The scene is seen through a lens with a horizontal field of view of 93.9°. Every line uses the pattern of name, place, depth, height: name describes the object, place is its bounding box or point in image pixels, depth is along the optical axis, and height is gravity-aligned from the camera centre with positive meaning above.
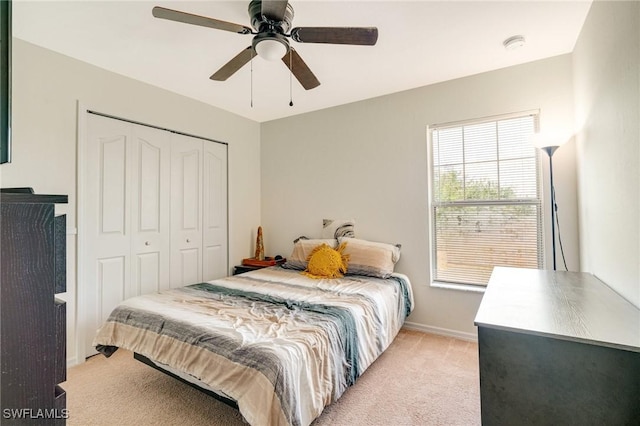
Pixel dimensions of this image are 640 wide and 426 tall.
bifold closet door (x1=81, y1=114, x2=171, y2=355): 2.71 +0.07
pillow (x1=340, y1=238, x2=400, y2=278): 3.12 -0.43
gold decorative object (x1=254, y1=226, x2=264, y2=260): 4.25 -0.41
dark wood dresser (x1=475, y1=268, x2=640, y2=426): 1.01 -0.54
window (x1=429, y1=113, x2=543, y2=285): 2.79 +0.18
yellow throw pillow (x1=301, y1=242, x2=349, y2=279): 3.17 -0.49
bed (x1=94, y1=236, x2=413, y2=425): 1.44 -0.71
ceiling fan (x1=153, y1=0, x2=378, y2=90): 1.62 +1.09
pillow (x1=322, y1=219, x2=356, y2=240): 3.69 -0.13
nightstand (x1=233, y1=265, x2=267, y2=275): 3.95 -0.66
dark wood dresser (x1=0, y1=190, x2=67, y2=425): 0.48 -0.15
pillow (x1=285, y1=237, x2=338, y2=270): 3.54 -0.39
